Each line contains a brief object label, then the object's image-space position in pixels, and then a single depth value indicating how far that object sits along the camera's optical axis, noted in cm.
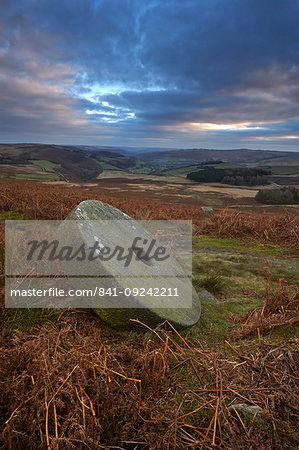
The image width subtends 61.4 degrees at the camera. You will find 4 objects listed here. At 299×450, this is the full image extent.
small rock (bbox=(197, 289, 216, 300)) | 496
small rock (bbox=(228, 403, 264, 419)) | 186
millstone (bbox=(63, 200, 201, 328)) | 317
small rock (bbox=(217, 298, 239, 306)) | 478
